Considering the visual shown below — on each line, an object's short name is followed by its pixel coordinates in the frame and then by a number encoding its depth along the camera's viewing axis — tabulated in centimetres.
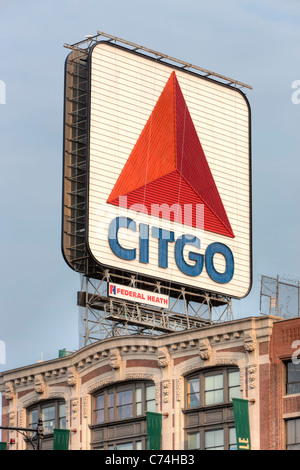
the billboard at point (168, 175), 9875
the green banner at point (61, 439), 8894
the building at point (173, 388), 8075
